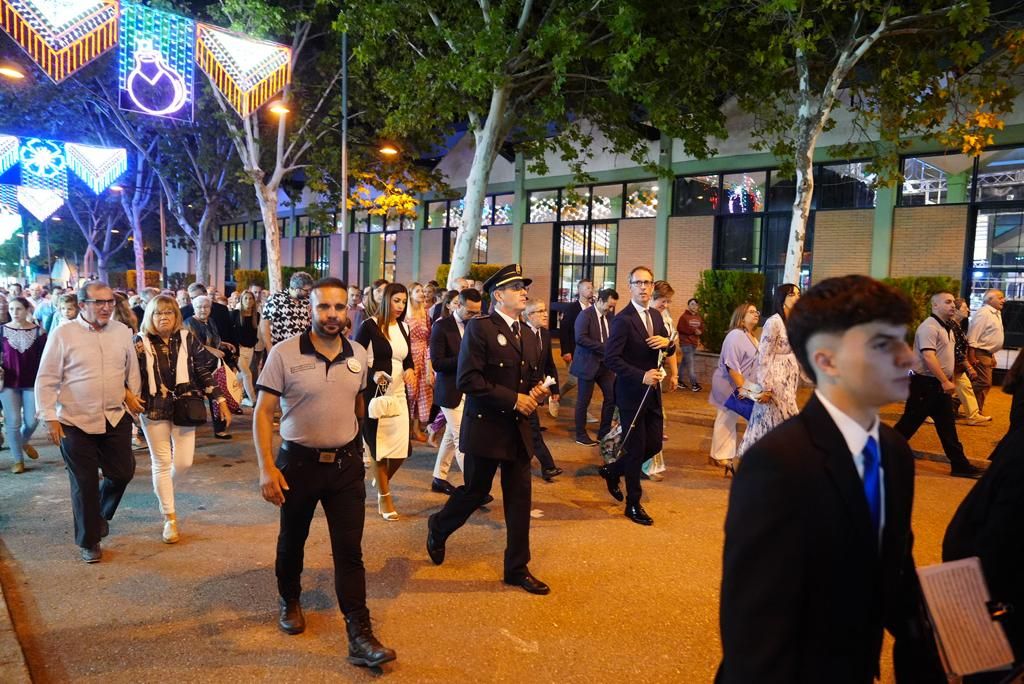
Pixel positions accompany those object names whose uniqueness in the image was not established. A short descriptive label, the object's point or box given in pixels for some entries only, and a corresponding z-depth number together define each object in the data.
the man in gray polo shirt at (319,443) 3.95
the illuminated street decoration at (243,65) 11.98
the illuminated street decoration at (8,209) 23.11
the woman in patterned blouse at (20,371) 7.76
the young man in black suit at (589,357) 9.58
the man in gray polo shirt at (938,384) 7.92
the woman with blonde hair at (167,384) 5.68
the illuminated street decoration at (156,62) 11.03
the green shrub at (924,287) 14.61
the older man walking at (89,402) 5.25
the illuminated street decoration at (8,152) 17.92
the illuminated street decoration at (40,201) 21.25
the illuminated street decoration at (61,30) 9.62
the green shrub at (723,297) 16.53
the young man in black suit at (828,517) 1.77
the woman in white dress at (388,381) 6.20
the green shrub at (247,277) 32.50
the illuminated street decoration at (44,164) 18.36
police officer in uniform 4.89
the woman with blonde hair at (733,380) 7.36
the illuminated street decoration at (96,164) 18.61
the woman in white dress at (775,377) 6.57
